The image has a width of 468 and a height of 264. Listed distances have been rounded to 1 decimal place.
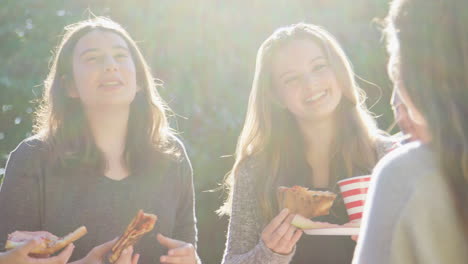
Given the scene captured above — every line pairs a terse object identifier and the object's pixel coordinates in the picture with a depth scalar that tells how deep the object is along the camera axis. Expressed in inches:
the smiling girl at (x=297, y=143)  103.0
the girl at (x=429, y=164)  48.0
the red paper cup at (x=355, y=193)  88.7
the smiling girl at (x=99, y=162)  100.5
